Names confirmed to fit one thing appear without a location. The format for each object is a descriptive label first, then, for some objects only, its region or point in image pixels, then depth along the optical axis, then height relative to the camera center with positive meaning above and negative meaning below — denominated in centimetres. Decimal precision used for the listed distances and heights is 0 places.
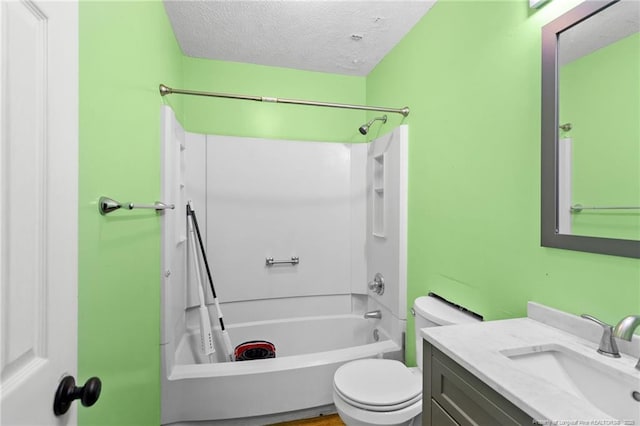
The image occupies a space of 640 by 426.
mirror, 86 +27
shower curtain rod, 167 +68
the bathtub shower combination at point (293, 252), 185 -33
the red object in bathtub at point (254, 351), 221 -104
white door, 46 +1
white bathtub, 168 -101
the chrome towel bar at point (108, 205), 98 +2
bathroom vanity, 67 -42
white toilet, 131 -83
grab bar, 252 -42
